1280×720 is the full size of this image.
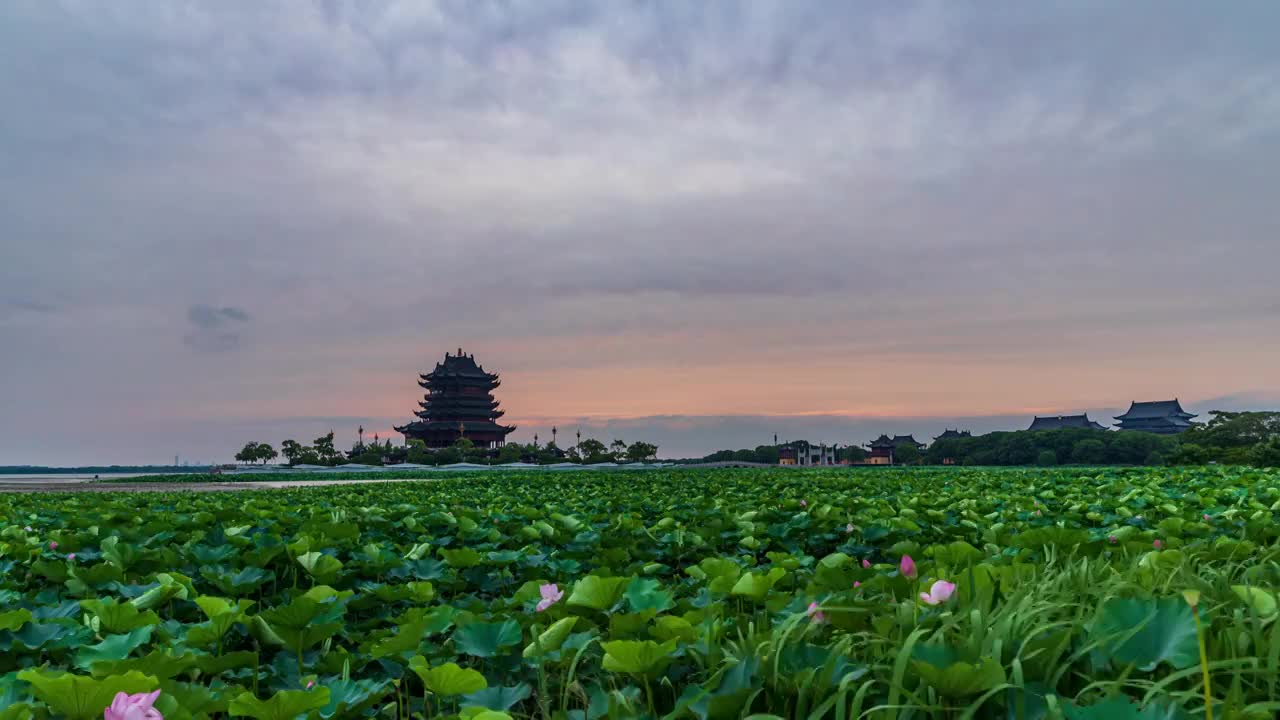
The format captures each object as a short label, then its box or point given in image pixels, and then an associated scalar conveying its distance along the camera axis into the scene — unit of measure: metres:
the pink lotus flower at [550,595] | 2.48
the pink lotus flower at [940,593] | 2.20
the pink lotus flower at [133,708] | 1.49
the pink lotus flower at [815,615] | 2.14
